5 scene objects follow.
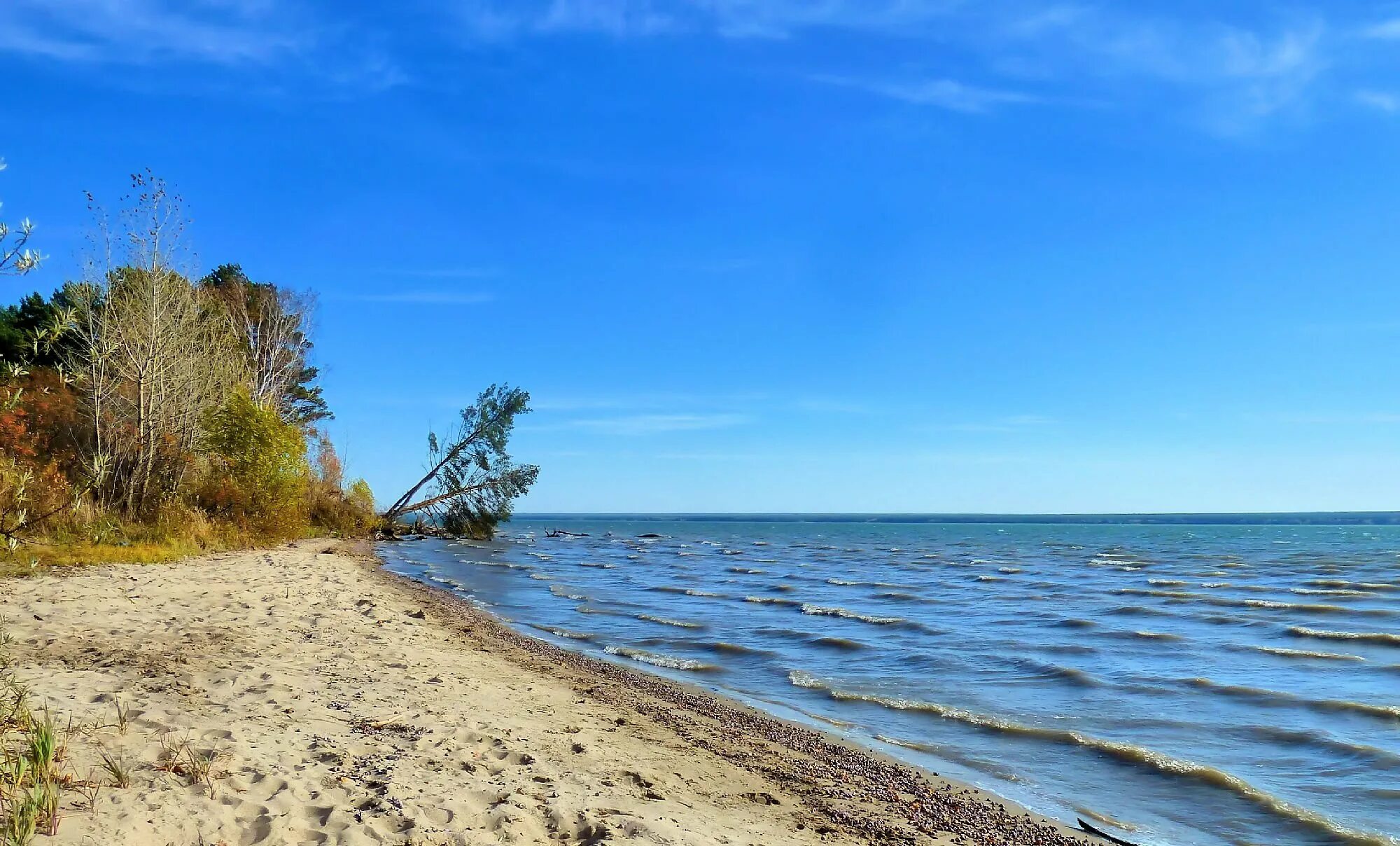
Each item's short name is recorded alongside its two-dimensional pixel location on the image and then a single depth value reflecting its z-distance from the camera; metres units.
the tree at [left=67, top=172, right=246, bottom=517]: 20.92
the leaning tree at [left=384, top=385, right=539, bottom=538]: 48.81
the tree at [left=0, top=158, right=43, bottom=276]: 4.17
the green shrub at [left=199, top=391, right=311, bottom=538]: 25.50
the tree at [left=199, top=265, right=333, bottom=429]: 36.78
